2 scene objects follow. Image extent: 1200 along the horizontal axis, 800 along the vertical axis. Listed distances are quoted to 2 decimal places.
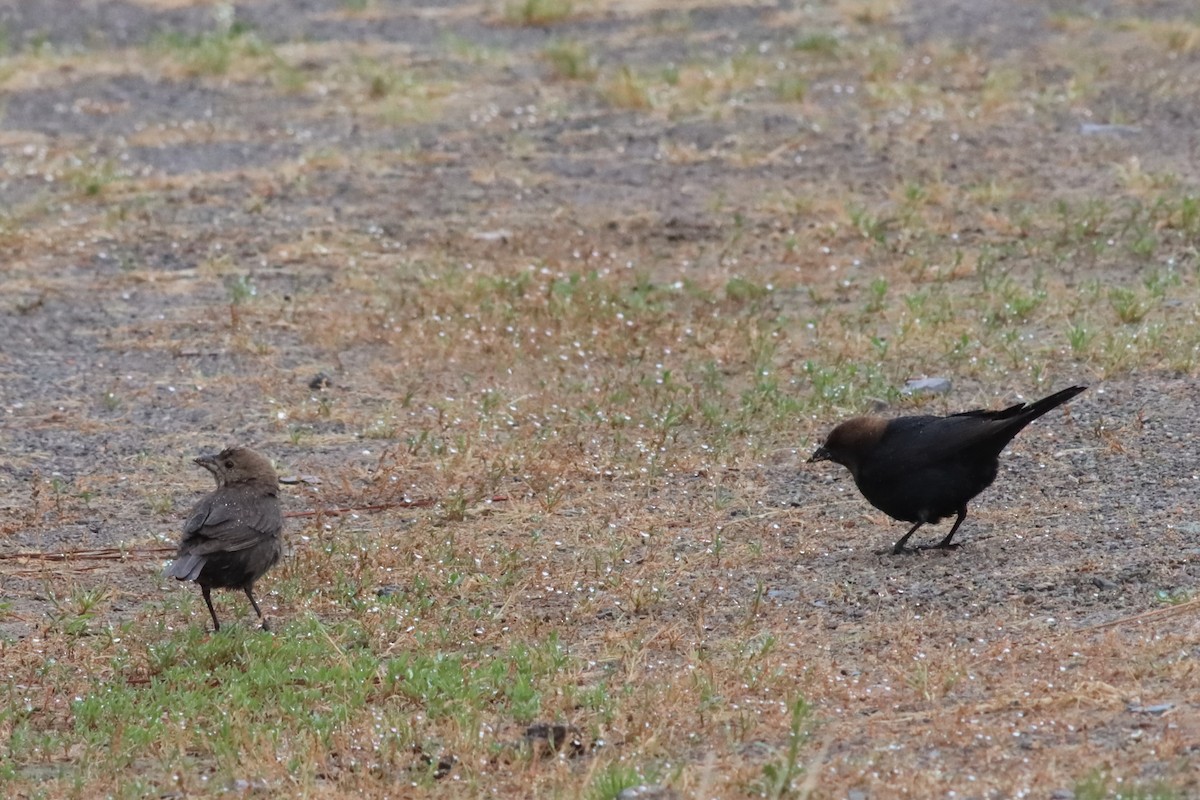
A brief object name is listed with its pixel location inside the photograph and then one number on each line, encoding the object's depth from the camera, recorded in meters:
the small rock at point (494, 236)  24.45
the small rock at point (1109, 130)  28.11
